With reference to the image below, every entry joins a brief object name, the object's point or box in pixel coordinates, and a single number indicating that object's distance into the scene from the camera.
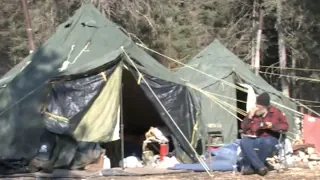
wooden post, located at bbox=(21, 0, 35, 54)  16.14
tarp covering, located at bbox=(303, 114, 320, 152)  12.30
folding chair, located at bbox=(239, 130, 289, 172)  9.27
